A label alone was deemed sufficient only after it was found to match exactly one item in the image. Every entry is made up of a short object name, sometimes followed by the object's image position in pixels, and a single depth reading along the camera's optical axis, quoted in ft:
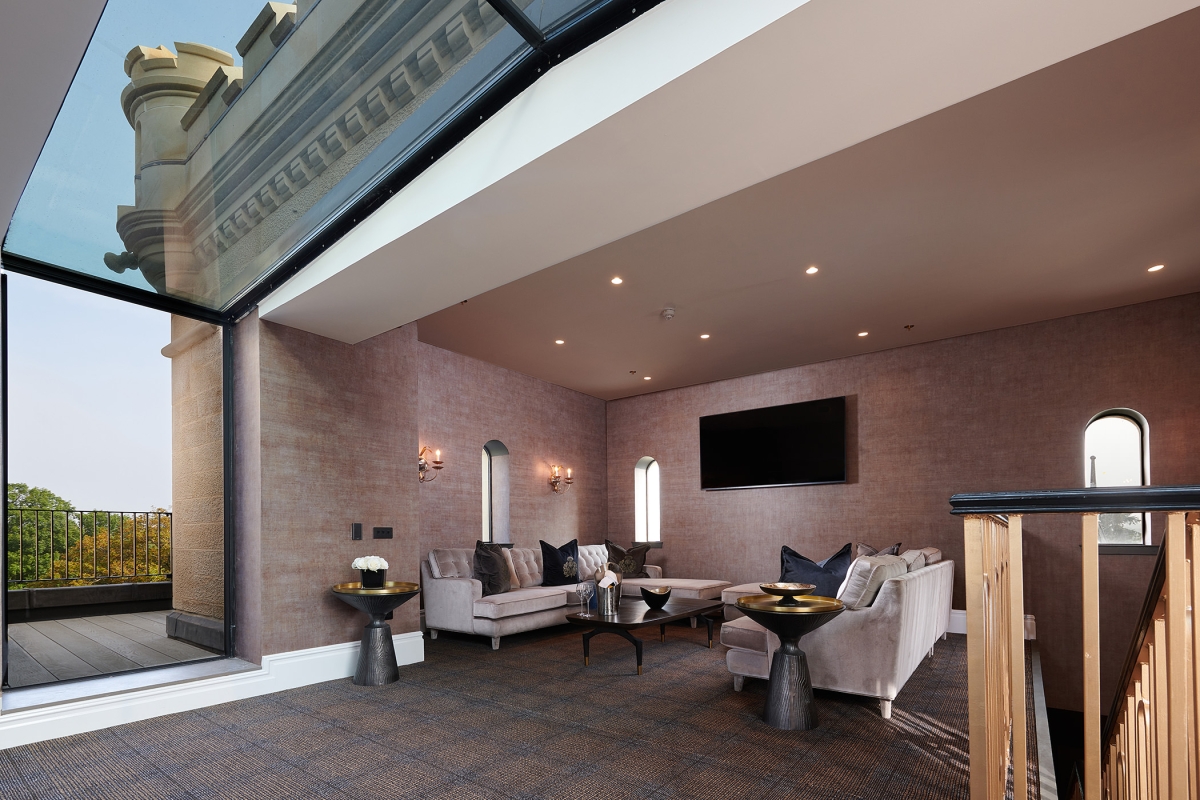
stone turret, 8.68
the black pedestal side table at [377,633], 14.46
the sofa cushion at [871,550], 21.13
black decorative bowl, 17.79
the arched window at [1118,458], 20.77
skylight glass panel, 8.27
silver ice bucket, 16.93
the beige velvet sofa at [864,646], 12.07
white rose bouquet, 14.85
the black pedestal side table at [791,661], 11.27
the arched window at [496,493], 26.91
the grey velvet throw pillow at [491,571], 20.08
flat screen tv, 25.66
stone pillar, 14.69
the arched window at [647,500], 31.99
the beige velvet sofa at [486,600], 18.48
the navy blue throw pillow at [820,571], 15.12
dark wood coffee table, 15.80
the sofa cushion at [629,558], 26.13
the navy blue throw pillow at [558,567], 22.70
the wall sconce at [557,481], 29.09
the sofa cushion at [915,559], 16.03
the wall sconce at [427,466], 23.14
